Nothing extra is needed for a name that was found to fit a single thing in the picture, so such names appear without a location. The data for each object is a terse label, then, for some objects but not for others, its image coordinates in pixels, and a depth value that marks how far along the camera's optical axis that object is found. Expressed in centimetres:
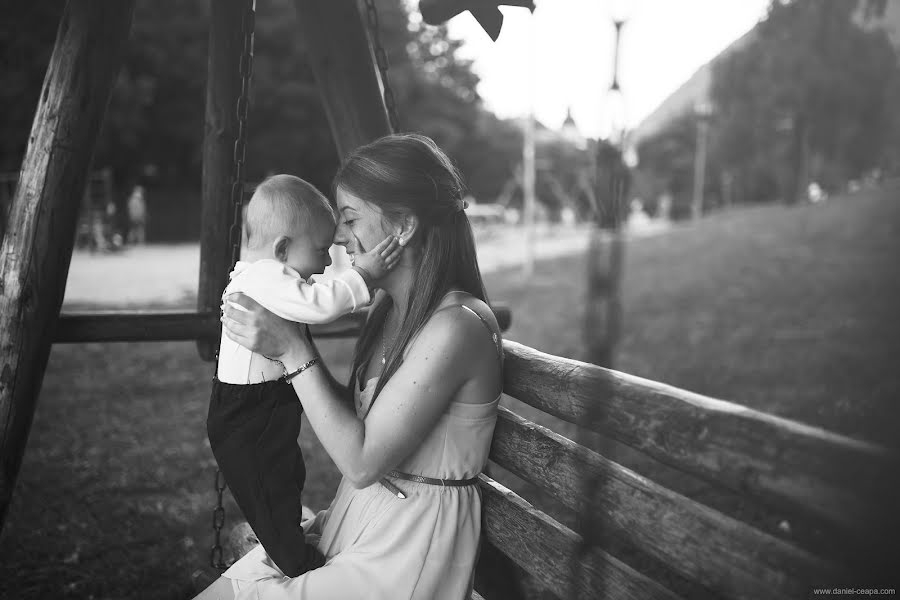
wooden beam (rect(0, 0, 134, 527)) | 276
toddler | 205
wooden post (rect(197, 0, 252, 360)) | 330
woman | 189
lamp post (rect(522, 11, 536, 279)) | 1872
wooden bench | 125
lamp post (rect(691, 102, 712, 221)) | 4735
